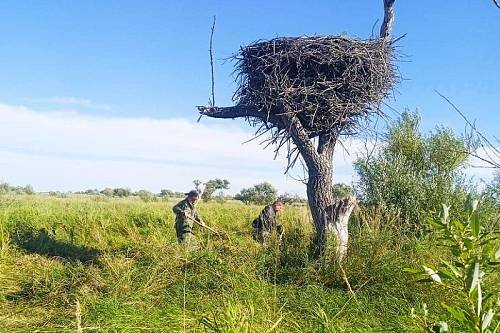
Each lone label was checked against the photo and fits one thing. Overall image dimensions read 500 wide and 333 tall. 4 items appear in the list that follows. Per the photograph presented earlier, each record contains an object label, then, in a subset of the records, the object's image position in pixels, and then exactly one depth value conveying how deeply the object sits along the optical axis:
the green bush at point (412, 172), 14.73
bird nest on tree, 8.60
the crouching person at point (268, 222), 9.80
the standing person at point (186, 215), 10.35
